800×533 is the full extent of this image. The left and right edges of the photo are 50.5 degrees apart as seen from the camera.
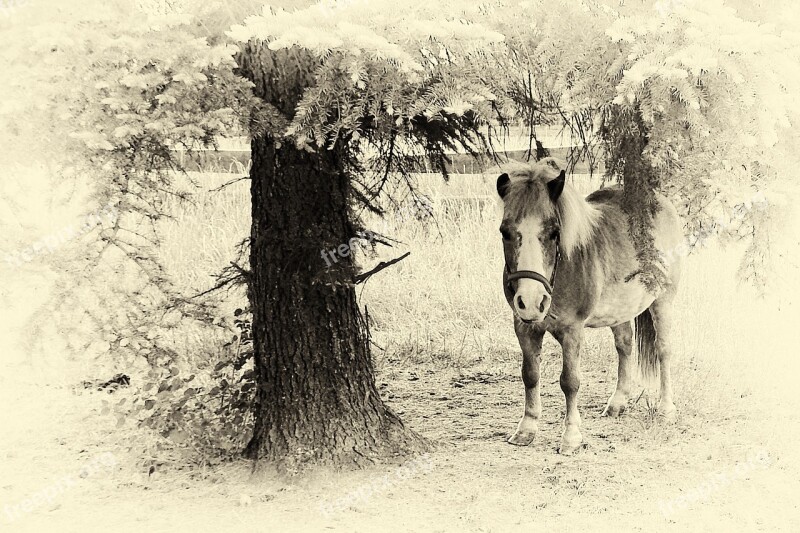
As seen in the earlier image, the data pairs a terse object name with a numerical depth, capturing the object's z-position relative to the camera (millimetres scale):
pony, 4539
